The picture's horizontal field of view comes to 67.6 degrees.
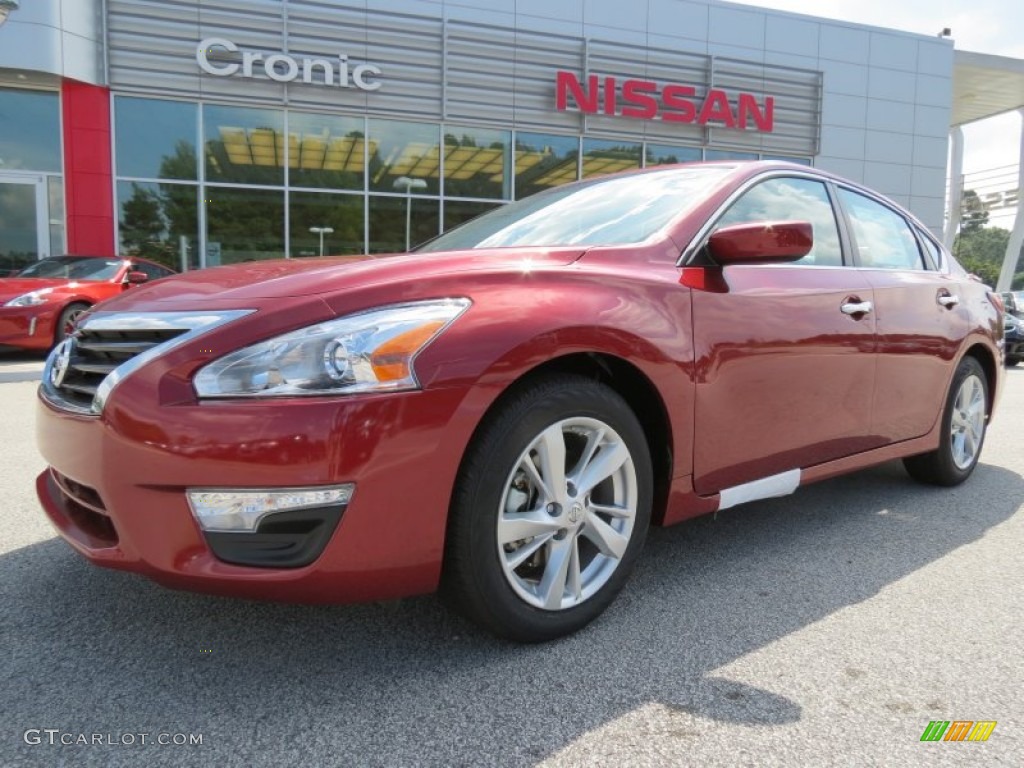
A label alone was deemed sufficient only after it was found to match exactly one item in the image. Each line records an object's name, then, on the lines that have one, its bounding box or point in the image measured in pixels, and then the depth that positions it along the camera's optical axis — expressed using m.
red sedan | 1.74
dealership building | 12.85
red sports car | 8.61
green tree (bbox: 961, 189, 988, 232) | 34.30
